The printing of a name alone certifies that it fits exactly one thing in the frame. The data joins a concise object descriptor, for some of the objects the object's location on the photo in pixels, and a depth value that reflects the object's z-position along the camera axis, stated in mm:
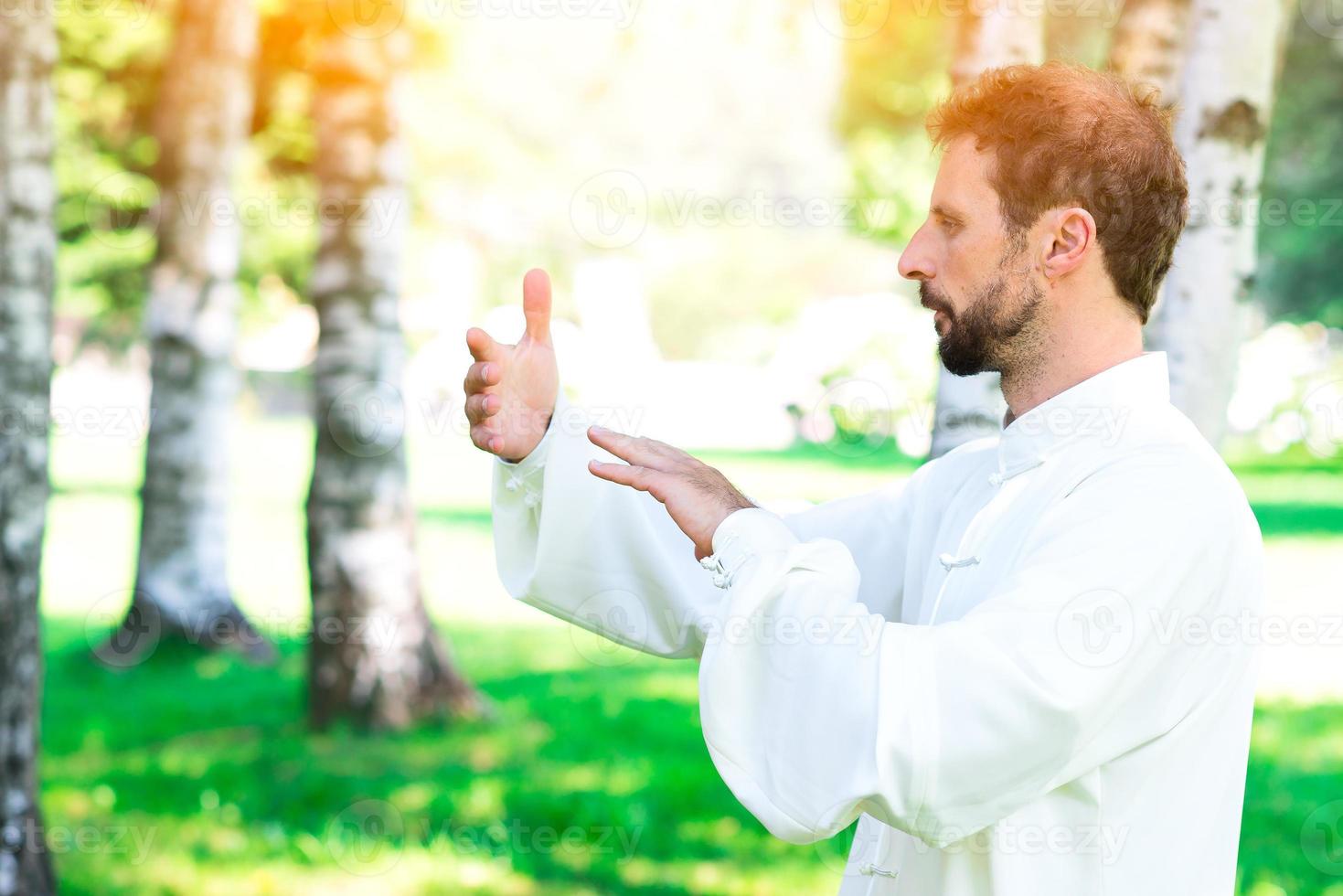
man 1840
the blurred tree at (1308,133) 20219
